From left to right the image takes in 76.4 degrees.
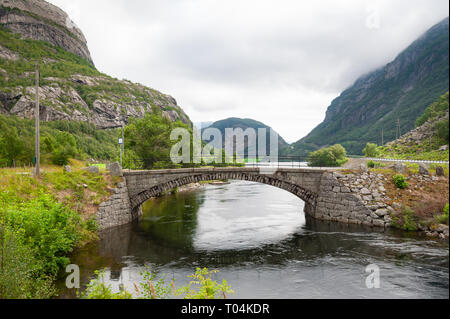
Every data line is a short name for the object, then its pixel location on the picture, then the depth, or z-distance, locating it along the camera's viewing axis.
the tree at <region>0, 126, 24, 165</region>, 33.45
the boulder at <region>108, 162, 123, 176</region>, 29.81
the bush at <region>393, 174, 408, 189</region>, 22.43
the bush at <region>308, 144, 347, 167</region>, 48.75
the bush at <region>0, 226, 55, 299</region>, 10.25
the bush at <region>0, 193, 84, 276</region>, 14.83
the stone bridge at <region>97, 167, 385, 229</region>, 28.80
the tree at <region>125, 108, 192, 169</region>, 46.12
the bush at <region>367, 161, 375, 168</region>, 28.98
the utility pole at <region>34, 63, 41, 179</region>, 24.47
